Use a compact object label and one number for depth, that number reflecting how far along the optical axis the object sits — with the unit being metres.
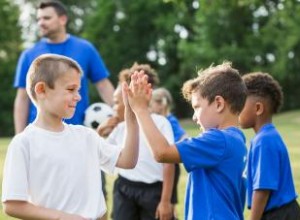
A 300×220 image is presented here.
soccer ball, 8.82
